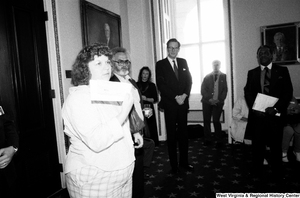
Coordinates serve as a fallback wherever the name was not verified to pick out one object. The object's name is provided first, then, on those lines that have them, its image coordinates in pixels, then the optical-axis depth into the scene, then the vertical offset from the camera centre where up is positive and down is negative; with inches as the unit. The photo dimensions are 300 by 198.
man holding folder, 107.6 -15.8
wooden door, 91.0 +0.1
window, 230.5 +49.7
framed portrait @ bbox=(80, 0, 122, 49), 130.0 +39.3
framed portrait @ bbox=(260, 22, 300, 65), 162.4 +26.0
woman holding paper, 40.4 -9.1
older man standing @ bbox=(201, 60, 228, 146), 176.7 -14.3
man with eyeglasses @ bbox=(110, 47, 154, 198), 71.0 -2.3
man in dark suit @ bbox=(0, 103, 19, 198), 57.4 -15.8
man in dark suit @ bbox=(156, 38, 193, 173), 122.1 -6.9
